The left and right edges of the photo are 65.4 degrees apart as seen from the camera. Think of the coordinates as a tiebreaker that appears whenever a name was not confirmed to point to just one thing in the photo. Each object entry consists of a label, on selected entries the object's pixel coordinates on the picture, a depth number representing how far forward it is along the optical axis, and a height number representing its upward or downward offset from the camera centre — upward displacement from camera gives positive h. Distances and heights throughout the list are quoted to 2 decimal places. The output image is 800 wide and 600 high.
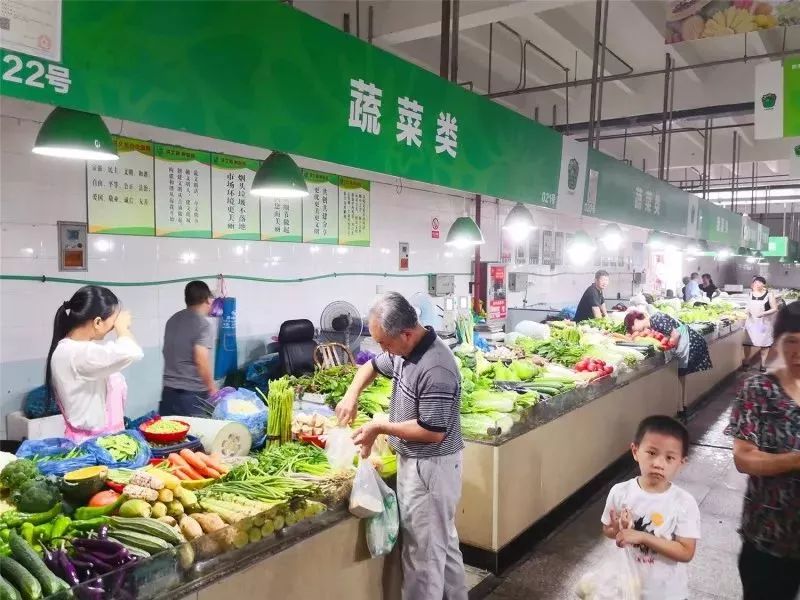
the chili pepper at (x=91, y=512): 2.53 -1.01
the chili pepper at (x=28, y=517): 2.42 -1.01
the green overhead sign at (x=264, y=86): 2.08 +0.76
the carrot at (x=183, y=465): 3.04 -0.99
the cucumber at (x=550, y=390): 5.07 -0.98
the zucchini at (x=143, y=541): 2.32 -1.04
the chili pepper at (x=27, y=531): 2.35 -1.03
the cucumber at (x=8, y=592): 1.93 -1.03
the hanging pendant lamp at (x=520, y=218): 6.49 +0.54
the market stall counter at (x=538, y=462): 4.26 -1.53
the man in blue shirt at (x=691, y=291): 16.06 -0.48
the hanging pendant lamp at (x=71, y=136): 2.68 +0.55
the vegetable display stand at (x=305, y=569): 2.51 -1.34
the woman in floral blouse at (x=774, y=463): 2.50 -0.76
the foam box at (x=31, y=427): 4.78 -1.29
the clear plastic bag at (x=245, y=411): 3.84 -0.92
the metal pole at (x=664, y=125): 8.20 +2.05
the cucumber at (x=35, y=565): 2.03 -1.03
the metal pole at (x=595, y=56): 5.71 +2.13
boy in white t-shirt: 2.56 -1.03
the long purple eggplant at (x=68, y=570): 2.12 -1.06
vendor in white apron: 10.94 -0.70
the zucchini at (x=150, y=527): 2.40 -1.02
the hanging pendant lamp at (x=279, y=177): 3.71 +0.53
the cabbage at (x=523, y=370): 5.55 -0.90
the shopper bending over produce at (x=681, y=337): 8.07 -0.86
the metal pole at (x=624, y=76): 7.36 +2.56
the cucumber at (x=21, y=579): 1.98 -1.03
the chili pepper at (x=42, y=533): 2.38 -1.04
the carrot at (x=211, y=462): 3.11 -1.00
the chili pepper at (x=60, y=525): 2.40 -1.03
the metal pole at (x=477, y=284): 10.57 -0.25
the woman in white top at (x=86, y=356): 3.67 -0.55
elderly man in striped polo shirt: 3.14 -0.87
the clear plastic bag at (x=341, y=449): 3.29 -0.97
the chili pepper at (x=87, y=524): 2.44 -1.03
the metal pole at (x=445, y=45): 4.43 +1.61
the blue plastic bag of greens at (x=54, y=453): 2.85 -0.94
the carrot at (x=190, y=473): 3.03 -1.02
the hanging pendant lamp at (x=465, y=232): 6.66 +0.39
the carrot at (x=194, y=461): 3.07 -0.98
